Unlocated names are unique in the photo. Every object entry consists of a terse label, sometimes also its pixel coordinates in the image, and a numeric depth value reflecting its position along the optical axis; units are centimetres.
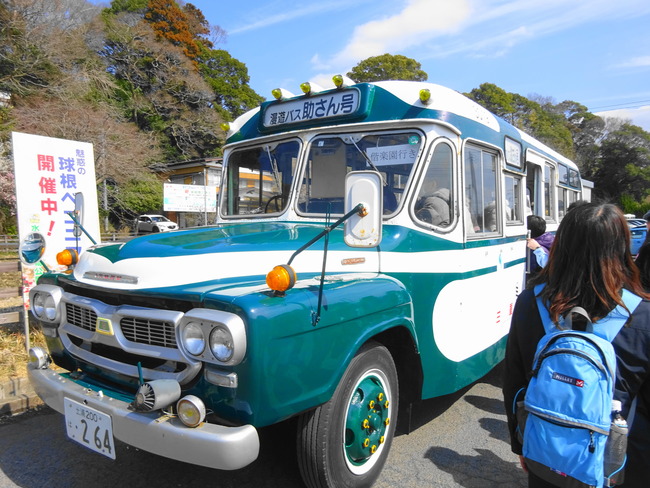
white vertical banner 511
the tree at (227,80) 3497
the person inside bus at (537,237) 489
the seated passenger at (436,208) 343
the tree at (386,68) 3566
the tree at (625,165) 4188
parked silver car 2648
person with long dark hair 164
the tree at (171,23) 3350
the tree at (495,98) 3978
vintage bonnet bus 217
